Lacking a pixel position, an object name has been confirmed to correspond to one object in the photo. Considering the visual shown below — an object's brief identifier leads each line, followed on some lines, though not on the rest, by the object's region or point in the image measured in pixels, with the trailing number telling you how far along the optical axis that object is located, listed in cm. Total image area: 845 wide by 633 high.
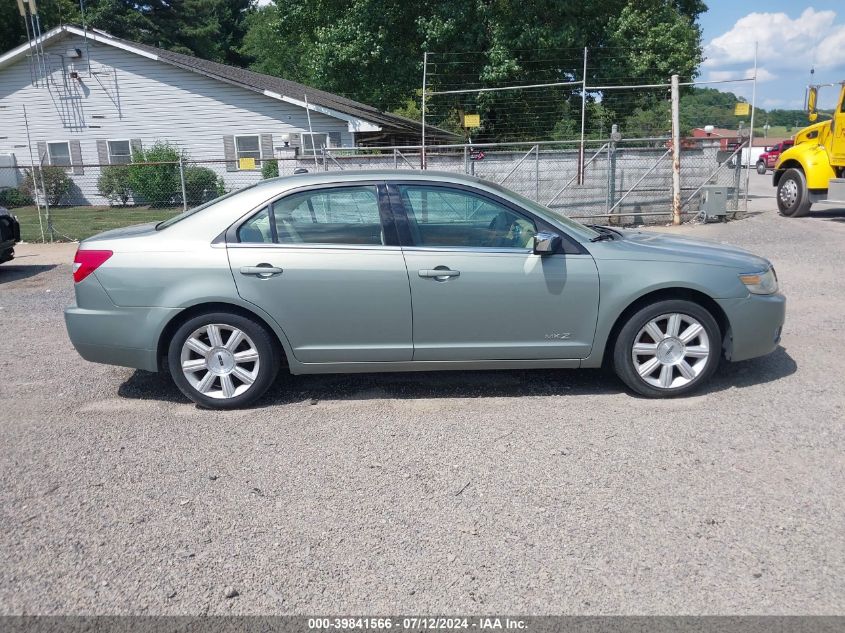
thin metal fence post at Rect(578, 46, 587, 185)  1609
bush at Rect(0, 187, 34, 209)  2473
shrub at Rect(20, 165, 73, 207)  2453
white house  2480
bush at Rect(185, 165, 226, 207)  2214
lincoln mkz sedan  496
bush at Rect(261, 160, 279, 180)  2124
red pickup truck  4459
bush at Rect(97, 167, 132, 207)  2405
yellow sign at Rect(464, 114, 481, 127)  1837
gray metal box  1585
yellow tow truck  1512
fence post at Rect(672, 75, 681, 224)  1516
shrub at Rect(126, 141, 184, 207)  2173
